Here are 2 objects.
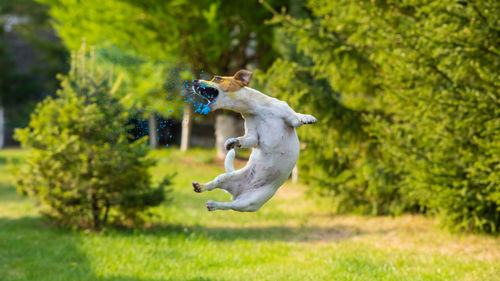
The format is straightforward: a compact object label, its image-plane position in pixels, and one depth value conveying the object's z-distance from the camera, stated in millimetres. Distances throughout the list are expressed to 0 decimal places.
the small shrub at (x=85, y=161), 13461
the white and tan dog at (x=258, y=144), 5738
